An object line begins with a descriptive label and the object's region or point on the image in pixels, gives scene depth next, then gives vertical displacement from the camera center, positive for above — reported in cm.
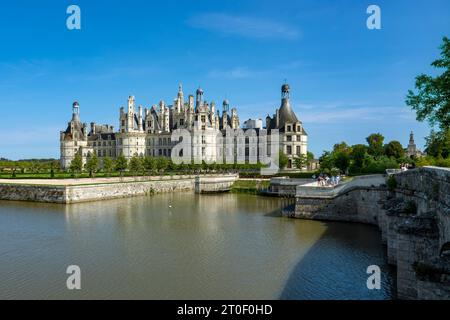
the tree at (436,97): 2091 +387
